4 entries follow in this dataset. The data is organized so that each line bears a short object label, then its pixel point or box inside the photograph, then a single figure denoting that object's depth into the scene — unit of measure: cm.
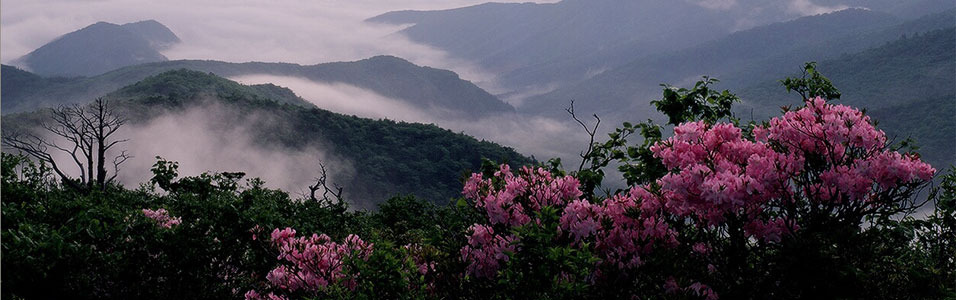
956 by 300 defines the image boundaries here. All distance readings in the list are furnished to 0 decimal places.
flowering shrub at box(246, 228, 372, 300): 567
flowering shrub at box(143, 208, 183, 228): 803
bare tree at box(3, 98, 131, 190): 1977
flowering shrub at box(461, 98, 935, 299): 456
